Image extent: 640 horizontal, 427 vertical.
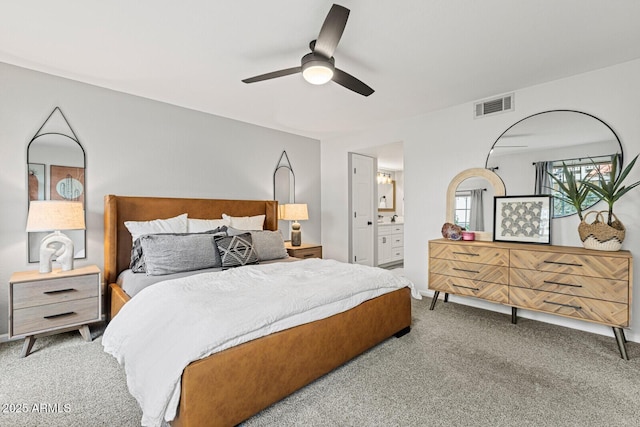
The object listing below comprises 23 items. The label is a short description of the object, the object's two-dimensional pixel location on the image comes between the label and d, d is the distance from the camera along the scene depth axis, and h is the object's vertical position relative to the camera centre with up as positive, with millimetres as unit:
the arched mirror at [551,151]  2877 +632
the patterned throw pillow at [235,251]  2918 -388
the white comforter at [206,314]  1477 -614
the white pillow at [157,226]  3088 -156
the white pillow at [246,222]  3814 -135
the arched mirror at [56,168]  2812 +411
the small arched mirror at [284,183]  4723 +452
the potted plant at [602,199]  2572 +100
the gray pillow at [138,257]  2814 -442
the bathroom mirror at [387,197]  7461 +378
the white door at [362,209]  5258 +52
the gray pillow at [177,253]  2662 -381
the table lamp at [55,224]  2508 -110
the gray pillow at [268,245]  3346 -379
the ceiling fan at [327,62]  1770 +1065
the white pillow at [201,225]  3408 -155
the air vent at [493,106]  3375 +1223
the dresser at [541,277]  2408 -610
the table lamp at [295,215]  4452 -51
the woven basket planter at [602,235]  2568 -192
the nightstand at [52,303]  2383 -763
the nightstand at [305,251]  4230 -560
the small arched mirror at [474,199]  3492 +161
